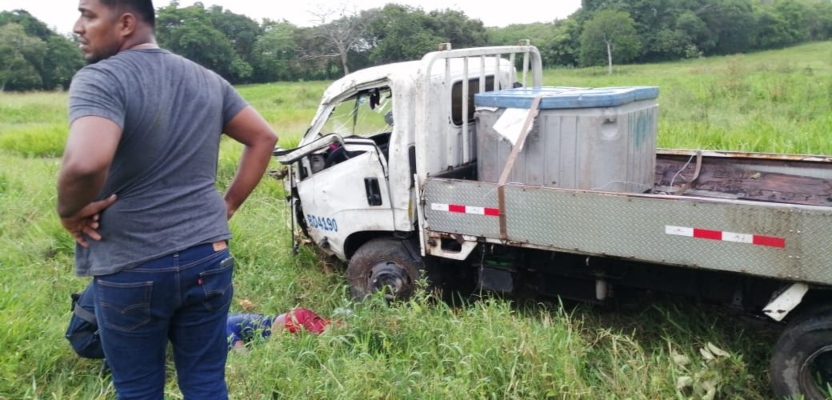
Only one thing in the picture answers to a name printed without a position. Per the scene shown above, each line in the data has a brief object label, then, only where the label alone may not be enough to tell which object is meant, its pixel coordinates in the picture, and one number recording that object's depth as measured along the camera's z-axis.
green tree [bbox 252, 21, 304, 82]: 46.09
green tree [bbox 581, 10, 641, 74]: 46.28
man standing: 1.95
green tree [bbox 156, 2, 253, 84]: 44.50
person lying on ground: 4.12
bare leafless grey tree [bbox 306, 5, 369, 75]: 41.16
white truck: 3.33
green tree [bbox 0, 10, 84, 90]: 36.75
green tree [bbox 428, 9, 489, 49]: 39.41
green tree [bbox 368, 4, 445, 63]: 37.62
